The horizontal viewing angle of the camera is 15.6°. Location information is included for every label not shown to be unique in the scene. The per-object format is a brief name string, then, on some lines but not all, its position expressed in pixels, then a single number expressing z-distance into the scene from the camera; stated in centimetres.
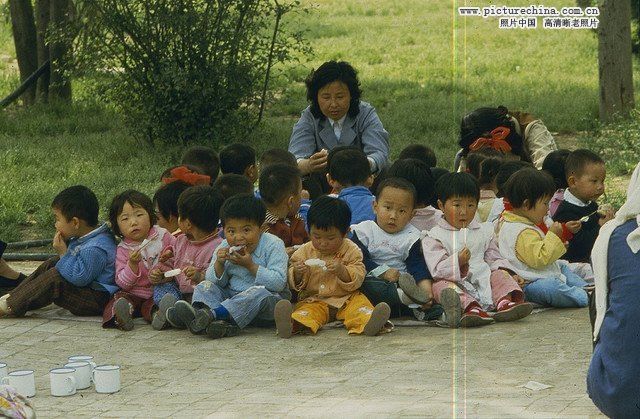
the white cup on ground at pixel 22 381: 1023
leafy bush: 2192
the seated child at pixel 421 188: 1342
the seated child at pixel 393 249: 1263
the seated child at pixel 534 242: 1298
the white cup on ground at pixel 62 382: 1031
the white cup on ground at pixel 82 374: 1054
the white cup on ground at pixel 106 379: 1039
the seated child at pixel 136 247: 1293
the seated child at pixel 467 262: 1245
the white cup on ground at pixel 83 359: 1085
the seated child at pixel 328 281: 1216
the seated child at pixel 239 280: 1227
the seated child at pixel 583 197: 1366
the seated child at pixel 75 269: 1307
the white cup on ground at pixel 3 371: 1045
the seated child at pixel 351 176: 1373
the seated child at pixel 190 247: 1281
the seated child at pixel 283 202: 1332
